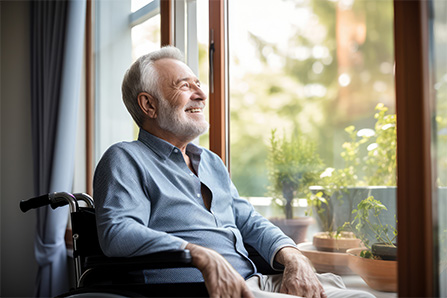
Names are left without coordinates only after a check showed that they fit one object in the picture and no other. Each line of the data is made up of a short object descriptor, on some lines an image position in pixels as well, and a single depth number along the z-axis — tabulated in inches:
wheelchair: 46.0
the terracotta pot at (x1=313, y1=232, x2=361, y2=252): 70.6
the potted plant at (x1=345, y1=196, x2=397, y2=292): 63.1
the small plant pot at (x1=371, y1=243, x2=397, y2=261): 63.0
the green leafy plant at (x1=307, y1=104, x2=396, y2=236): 65.9
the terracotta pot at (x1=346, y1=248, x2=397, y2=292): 62.9
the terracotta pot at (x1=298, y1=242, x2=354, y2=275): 70.9
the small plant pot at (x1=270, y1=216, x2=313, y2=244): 77.7
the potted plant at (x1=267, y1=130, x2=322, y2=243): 76.5
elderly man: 49.2
